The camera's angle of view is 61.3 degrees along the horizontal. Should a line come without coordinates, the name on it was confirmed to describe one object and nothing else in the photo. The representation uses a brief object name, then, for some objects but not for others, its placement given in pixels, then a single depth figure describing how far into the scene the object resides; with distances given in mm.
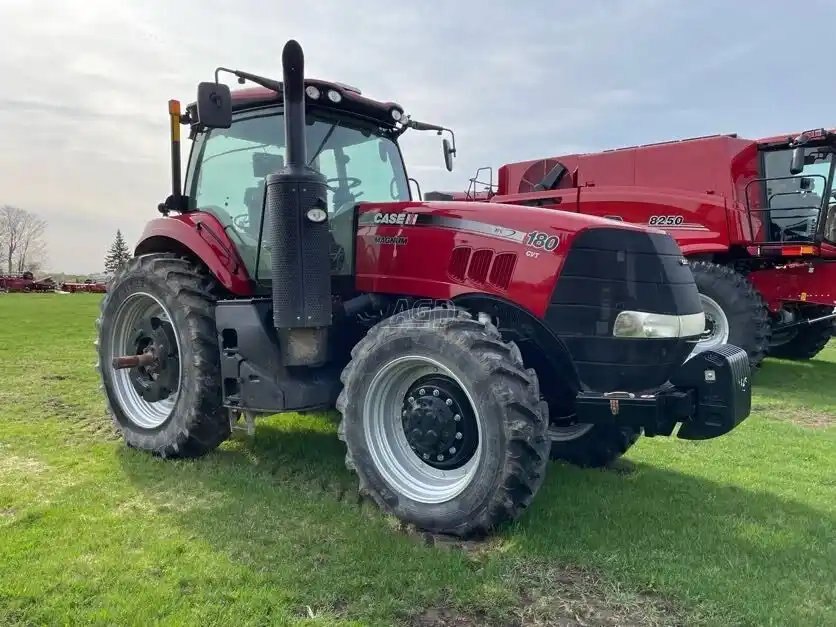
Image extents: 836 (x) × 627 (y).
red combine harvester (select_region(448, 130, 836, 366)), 8883
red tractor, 3660
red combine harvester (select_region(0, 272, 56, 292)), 38531
